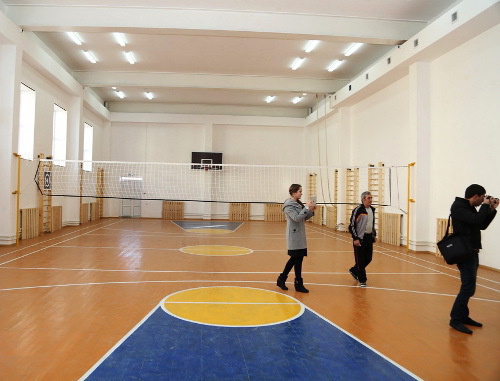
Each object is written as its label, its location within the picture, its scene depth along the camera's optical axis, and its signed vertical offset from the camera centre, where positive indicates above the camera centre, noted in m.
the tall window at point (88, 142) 17.86 +2.65
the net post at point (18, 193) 9.80 +0.05
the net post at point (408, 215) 10.18 -0.42
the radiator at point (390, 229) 11.44 -0.93
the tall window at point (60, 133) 14.54 +2.48
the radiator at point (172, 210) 20.48 -0.73
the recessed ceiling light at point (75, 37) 11.37 +5.00
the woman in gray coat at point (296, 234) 5.70 -0.56
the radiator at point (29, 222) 10.81 -0.84
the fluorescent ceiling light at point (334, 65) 13.48 +5.02
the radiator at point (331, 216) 16.91 -0.83
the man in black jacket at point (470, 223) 4.09 -0.25
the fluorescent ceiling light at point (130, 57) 13.04 +5.06
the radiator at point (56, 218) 13.03 -0.82
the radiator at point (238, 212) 20.77 -0.81
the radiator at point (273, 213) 20.73 -0.84
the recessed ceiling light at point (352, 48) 11.85 +4.97
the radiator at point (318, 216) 19.05 -0.91
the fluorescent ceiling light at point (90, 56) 12.93 +5.05
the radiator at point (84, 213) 16.14 -0.80
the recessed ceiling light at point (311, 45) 11.66 +4.97
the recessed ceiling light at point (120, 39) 11.36 +4.98
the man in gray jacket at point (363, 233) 6.27 -0.58
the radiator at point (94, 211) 18.06 -0.77
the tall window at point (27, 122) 11.61 +2.32
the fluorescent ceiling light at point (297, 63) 13.27 +5.01
